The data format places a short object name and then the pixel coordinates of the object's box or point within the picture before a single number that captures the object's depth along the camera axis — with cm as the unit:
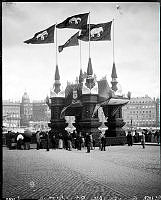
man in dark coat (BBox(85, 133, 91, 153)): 1804
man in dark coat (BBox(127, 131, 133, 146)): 2385
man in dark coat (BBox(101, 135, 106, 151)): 1950
